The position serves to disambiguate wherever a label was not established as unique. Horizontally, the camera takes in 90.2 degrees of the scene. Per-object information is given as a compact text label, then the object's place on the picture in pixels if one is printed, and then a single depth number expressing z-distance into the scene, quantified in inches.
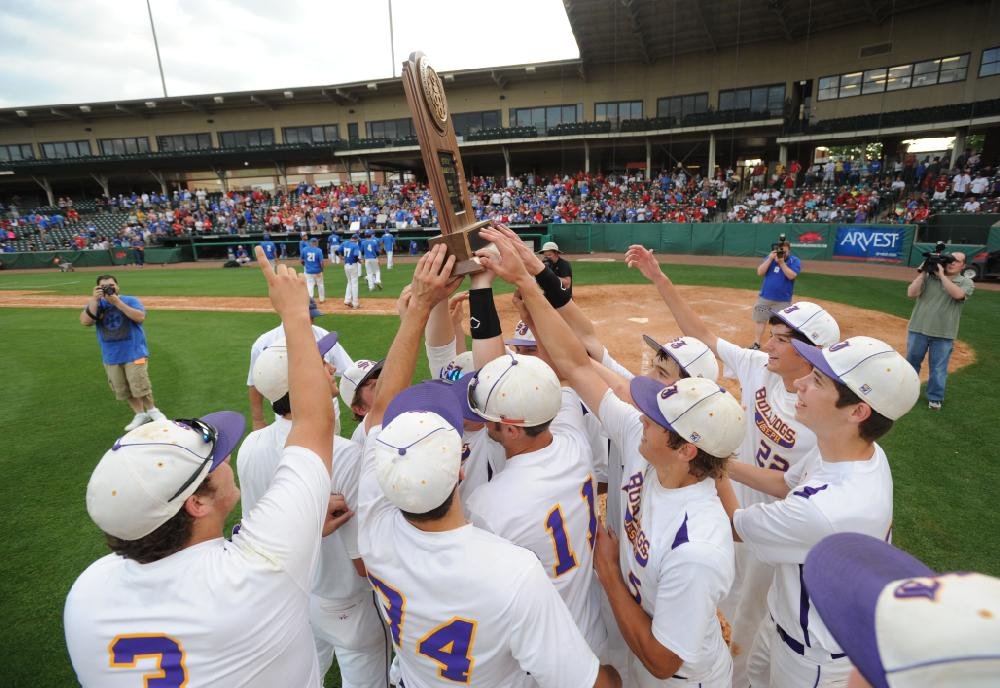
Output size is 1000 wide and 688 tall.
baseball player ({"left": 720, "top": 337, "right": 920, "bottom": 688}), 85.4
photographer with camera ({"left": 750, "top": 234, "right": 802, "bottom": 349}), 342.6
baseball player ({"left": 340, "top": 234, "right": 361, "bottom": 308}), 581.3
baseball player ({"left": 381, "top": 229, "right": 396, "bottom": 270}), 864.3
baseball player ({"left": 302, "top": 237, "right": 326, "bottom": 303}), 573.3
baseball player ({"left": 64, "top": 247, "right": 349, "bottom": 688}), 59.1
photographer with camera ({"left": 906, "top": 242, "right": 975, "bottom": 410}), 257.9
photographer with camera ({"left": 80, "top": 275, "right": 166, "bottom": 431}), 272.2
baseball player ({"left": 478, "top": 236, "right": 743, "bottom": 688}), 73.5
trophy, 107.7
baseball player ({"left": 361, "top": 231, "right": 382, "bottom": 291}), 688.4
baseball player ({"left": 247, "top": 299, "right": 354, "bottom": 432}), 211.8
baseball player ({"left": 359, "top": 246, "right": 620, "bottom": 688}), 65.7
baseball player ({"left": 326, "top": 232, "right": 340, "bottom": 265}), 800.3
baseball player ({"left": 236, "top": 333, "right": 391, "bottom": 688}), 108.4
